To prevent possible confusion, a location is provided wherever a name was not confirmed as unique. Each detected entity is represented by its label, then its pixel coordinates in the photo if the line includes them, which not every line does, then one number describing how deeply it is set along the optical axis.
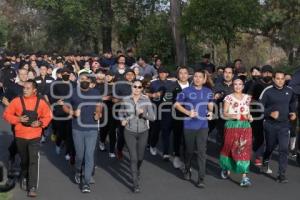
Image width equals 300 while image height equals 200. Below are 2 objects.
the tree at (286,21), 24.59
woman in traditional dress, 9.03
